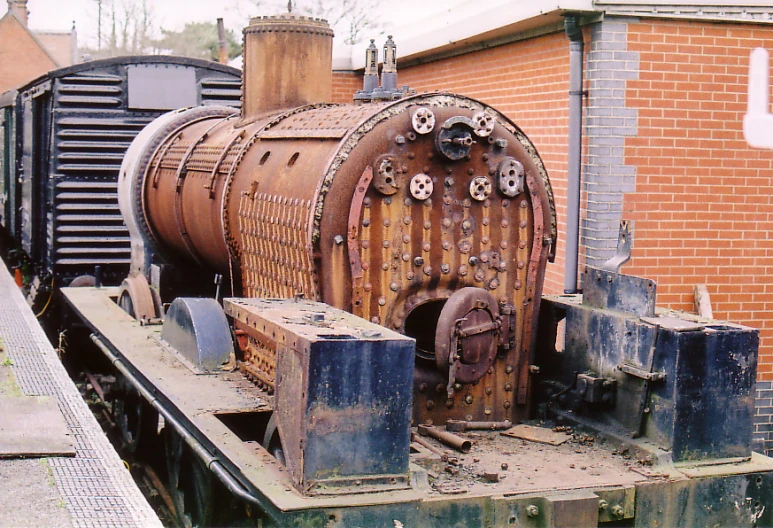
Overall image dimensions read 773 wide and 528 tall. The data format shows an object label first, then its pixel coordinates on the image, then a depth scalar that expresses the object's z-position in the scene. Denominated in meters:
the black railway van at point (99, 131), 10.23
